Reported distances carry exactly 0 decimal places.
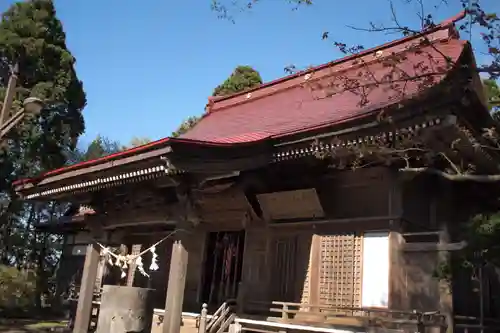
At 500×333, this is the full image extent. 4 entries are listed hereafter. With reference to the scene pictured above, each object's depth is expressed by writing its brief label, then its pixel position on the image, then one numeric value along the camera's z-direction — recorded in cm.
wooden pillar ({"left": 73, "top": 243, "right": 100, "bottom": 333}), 1059
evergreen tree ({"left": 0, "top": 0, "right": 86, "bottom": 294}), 1945
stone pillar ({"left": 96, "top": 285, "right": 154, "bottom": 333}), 771
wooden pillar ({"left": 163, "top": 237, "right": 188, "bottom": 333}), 826
